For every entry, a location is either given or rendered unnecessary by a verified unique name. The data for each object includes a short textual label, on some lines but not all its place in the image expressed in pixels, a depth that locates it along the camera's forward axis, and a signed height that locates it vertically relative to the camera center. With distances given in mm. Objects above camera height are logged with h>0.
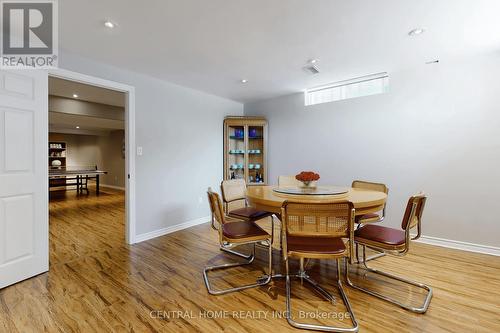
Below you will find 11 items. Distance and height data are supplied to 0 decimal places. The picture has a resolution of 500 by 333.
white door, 2012 -133
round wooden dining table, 1824 -307
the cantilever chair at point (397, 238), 1745 -607
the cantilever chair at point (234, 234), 1967 -629
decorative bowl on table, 2512 -151
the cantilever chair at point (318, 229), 1562 -467
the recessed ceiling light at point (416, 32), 2141 +1257
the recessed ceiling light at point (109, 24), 2000 +1220
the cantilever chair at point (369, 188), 2373 -296
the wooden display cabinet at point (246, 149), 4492 +284
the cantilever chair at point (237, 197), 2627 -440
